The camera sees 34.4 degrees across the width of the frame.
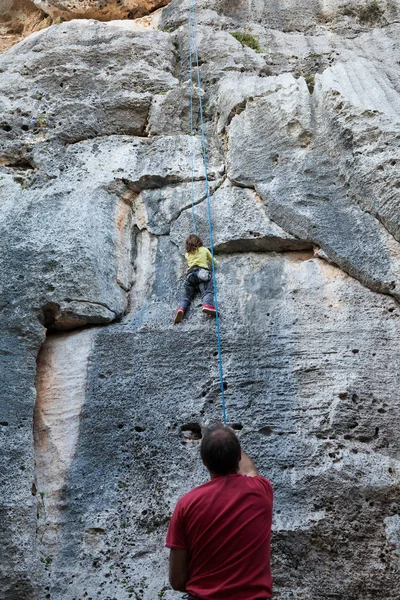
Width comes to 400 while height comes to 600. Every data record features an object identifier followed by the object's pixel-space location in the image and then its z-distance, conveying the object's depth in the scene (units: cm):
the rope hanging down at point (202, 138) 543
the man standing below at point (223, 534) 306
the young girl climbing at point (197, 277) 583
